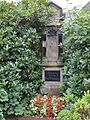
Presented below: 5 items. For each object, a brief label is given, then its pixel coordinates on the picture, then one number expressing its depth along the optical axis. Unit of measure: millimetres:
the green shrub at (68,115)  3597
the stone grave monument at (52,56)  5688
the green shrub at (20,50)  4914
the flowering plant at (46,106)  4816
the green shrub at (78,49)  4819
